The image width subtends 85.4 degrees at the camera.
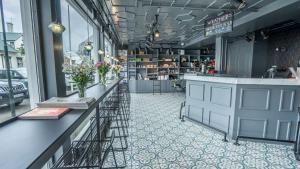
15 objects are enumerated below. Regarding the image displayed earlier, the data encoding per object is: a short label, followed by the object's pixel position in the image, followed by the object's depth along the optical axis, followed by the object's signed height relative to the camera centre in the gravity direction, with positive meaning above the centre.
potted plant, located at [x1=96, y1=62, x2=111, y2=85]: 3.24 +0.01
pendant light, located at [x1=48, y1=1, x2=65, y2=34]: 1.63 +0.43
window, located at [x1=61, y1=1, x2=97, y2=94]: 2.55 +0.77
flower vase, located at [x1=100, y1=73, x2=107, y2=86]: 3.43 -0.20
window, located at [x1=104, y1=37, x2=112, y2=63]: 6.77 +1.06
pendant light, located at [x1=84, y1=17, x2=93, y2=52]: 3.33 +0.48
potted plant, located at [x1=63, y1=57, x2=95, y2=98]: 1.71 -0.02
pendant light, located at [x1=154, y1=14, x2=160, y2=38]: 4.40 +1.06
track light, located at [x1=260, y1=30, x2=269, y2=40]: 5.41 +1.19
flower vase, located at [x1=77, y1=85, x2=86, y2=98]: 1.83 -0.24
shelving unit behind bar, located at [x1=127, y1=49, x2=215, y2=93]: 9.62 +0.35
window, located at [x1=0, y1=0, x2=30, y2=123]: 1.39 +0.04
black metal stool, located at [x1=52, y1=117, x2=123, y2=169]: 1.56 -0.93
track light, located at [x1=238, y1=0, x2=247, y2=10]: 2.81 +1.14
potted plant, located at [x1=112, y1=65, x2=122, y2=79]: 4.86 -0.01
